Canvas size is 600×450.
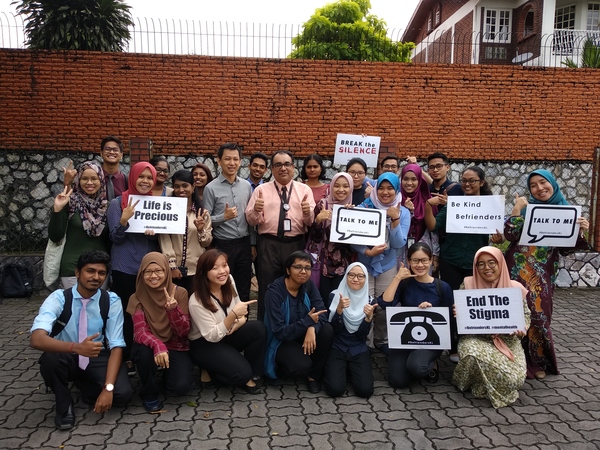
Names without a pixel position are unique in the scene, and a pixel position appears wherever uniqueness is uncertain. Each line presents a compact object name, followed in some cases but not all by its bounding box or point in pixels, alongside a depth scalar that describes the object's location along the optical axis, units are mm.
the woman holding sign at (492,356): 4238
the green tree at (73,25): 9250
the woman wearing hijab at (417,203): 5348
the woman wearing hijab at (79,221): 4676
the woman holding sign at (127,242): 4711
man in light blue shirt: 3840
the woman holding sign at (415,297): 4582
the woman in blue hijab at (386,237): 5027
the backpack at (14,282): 7800
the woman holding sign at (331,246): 5090
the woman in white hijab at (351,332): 4449
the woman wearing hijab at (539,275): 4879
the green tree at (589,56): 11266
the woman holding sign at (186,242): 4910
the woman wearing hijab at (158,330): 4121
